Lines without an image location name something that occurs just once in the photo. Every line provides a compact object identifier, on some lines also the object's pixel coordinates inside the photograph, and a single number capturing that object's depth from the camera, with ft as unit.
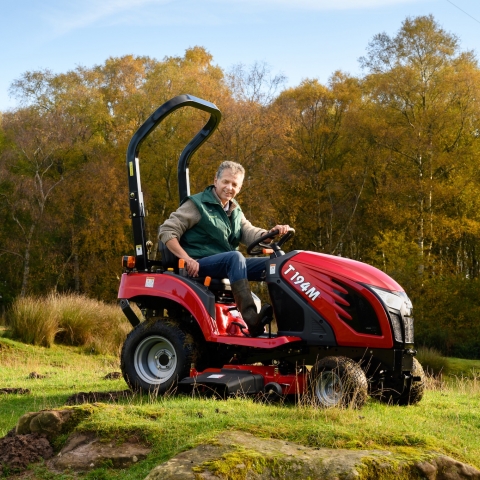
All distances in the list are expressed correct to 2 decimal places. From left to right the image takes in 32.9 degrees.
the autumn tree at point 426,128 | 103.24
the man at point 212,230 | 23.30
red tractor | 21.13
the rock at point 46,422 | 17.63
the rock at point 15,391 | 27.62
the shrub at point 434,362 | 62.24
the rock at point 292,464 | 14.32
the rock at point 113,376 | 31.89
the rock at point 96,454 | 16.01
